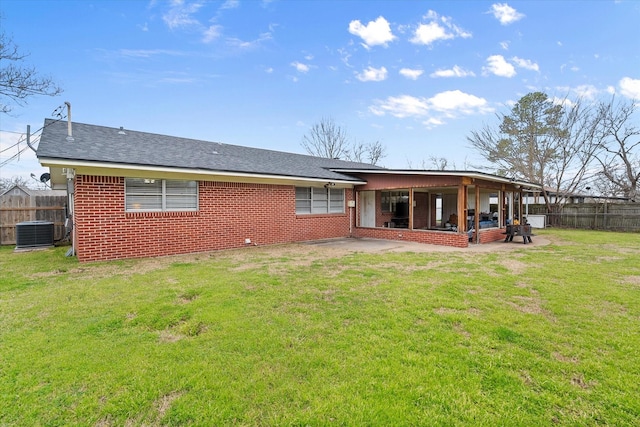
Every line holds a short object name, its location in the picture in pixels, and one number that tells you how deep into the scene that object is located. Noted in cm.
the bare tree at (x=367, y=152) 3491
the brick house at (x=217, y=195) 797
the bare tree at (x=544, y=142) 2020
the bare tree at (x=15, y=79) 973
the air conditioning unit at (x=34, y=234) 1016
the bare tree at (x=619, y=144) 1967
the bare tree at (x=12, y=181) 3055
